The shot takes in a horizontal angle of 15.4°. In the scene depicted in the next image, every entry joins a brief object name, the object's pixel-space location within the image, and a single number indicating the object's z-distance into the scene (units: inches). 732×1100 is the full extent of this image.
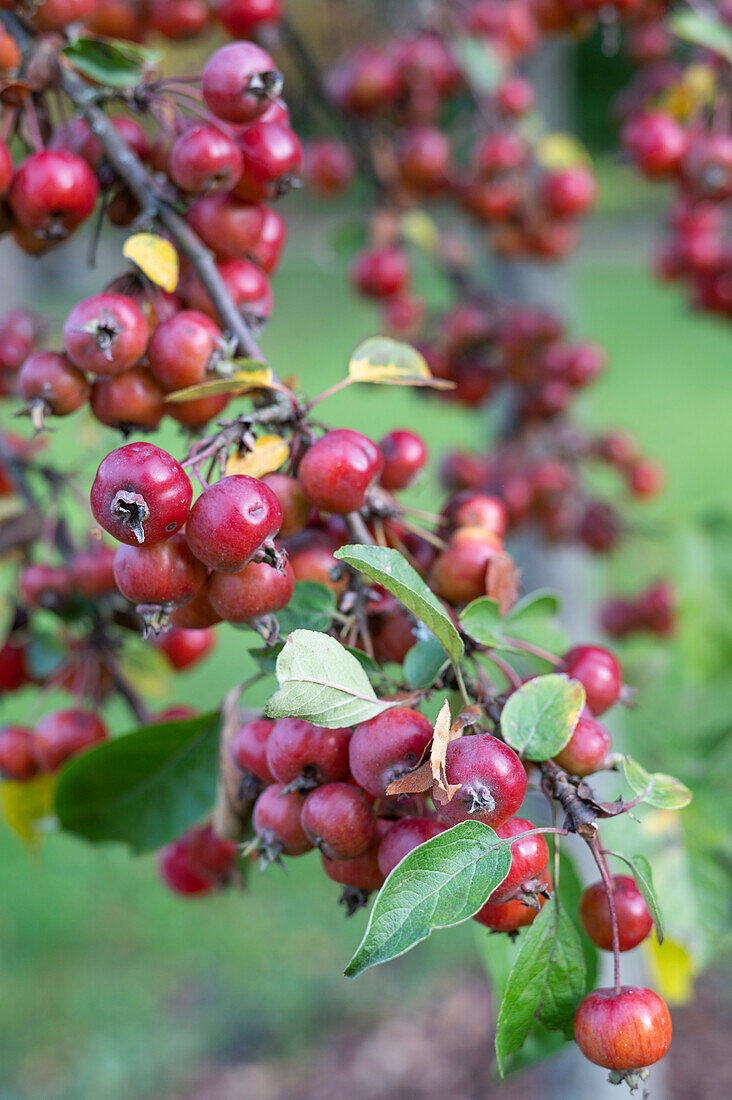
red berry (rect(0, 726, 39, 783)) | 27.2
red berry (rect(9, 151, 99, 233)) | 23.4
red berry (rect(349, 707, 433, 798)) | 21.1
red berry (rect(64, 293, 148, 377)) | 22.6
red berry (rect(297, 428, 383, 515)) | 22.1
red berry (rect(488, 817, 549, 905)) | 21.0
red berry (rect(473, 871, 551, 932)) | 21.4
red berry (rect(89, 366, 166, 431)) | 23.1
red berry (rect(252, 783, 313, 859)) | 22.0
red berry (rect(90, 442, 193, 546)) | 20.9
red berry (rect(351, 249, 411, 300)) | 41.1
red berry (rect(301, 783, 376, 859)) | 21.3
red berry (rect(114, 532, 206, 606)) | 21.4
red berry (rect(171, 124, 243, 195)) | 23.0
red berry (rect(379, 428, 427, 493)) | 24.0
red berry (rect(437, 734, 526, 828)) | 20.7
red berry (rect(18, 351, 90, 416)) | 23.1
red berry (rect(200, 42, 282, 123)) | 23.1
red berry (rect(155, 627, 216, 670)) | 29.1
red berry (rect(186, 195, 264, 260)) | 23.7
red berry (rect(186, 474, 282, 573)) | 21.0
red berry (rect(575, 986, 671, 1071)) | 20.9
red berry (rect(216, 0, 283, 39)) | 27.4
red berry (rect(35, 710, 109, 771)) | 26.9
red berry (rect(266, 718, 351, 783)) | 21.6
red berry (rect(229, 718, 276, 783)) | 22.5
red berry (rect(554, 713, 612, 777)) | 21.8
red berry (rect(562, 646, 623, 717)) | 23.0
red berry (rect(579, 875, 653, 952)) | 21.9
